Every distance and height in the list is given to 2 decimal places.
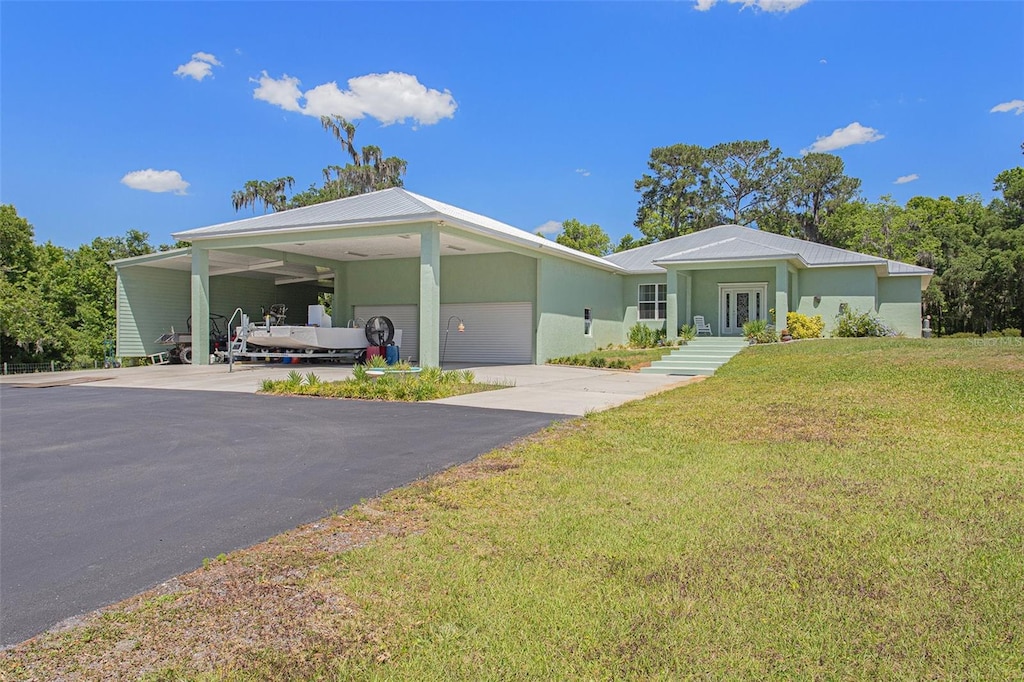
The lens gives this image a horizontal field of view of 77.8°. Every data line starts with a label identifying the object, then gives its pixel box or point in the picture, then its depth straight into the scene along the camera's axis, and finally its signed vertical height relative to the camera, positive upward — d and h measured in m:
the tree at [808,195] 43.47 +9.90
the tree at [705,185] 45.59 +11.06
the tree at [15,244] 28.94 +4.26
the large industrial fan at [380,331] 21.03 +0.16
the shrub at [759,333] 20.19 +0.10
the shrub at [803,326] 20.91 +0.33
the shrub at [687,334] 21.65 +0.07
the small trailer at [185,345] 22.33 -0.34
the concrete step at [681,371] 16.54 -0.95
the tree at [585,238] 48.06 +7.53
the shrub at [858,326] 21.89 +0.35
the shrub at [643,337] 23.91 -0.04
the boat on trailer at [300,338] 19.30 -0.07
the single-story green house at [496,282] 19.25 +1.99
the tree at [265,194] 46.31 +10.43
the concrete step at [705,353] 18.41 -0.50
